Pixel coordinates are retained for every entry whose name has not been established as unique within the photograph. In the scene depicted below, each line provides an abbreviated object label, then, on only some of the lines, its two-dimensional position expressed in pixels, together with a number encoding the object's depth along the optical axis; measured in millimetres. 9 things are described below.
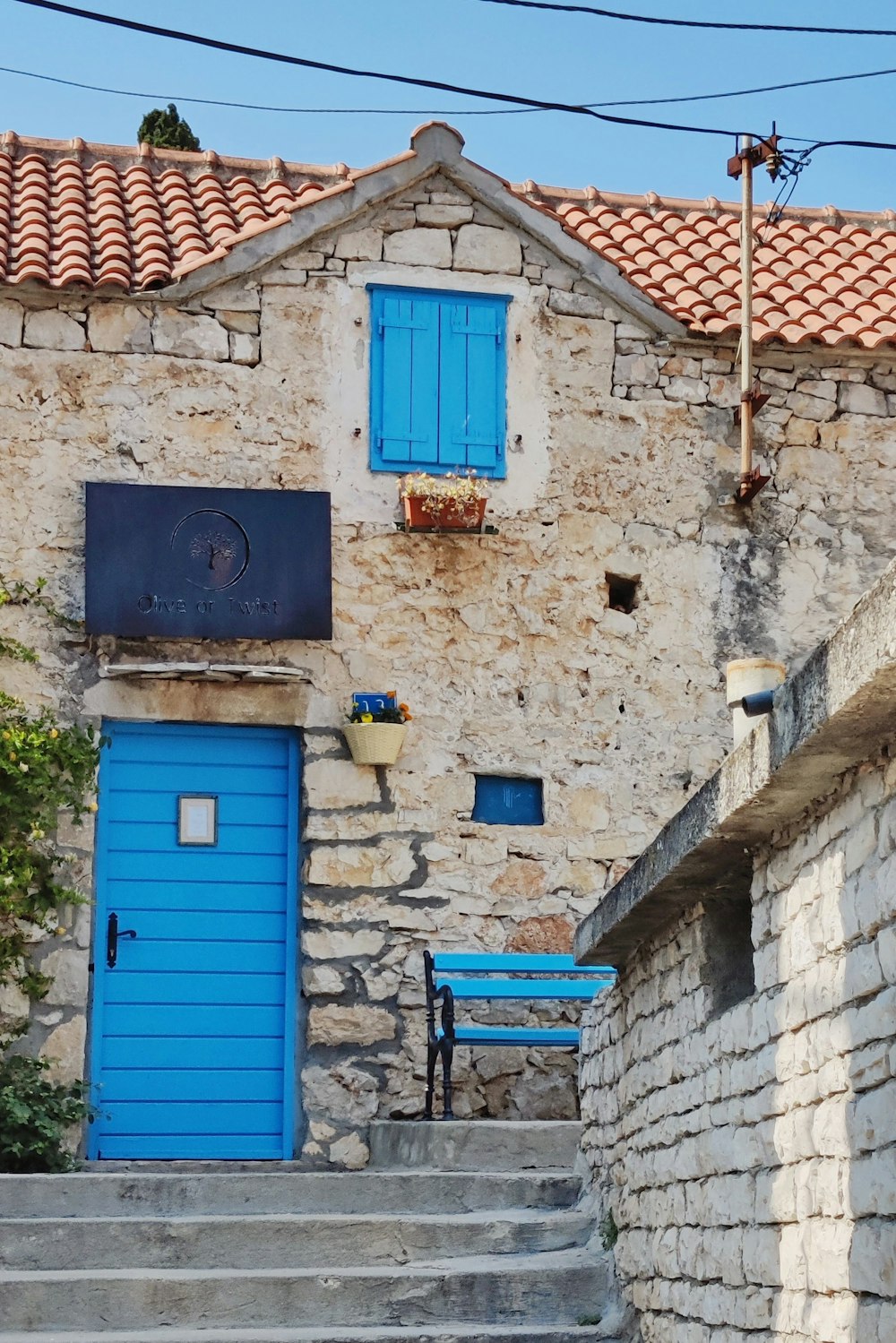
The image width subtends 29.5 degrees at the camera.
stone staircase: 5254
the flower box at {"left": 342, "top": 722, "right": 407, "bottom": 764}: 8094
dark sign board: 8047
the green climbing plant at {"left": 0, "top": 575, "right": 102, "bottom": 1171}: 7484
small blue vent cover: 8359
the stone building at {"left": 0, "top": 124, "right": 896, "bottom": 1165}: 8023
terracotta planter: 8328
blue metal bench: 7312
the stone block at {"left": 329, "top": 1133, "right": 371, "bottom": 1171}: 7801
